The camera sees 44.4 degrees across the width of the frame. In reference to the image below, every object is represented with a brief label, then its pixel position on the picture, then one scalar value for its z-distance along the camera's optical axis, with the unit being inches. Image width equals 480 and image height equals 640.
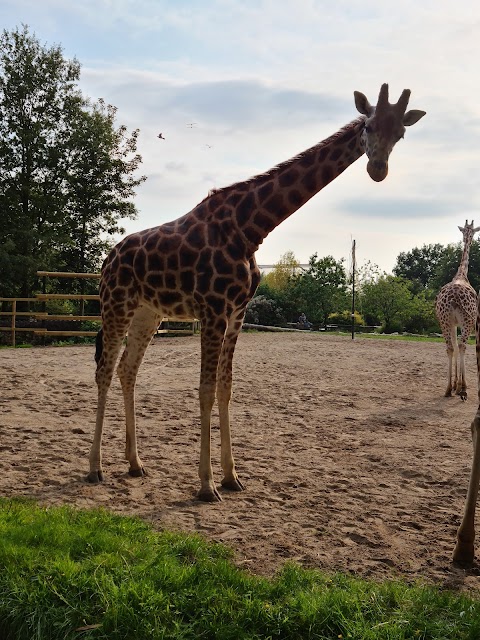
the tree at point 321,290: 1353.3
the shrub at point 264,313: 1284.7
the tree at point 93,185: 944.3
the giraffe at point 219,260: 191.6
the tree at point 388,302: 1346.0
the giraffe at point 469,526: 145.7
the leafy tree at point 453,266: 1615.8
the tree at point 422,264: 2470.5
